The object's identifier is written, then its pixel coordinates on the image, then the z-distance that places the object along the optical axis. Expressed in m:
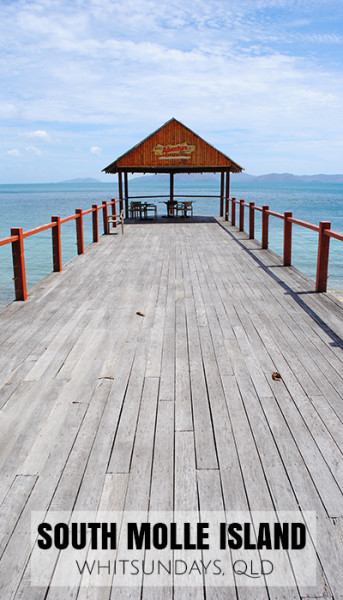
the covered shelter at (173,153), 18.05
